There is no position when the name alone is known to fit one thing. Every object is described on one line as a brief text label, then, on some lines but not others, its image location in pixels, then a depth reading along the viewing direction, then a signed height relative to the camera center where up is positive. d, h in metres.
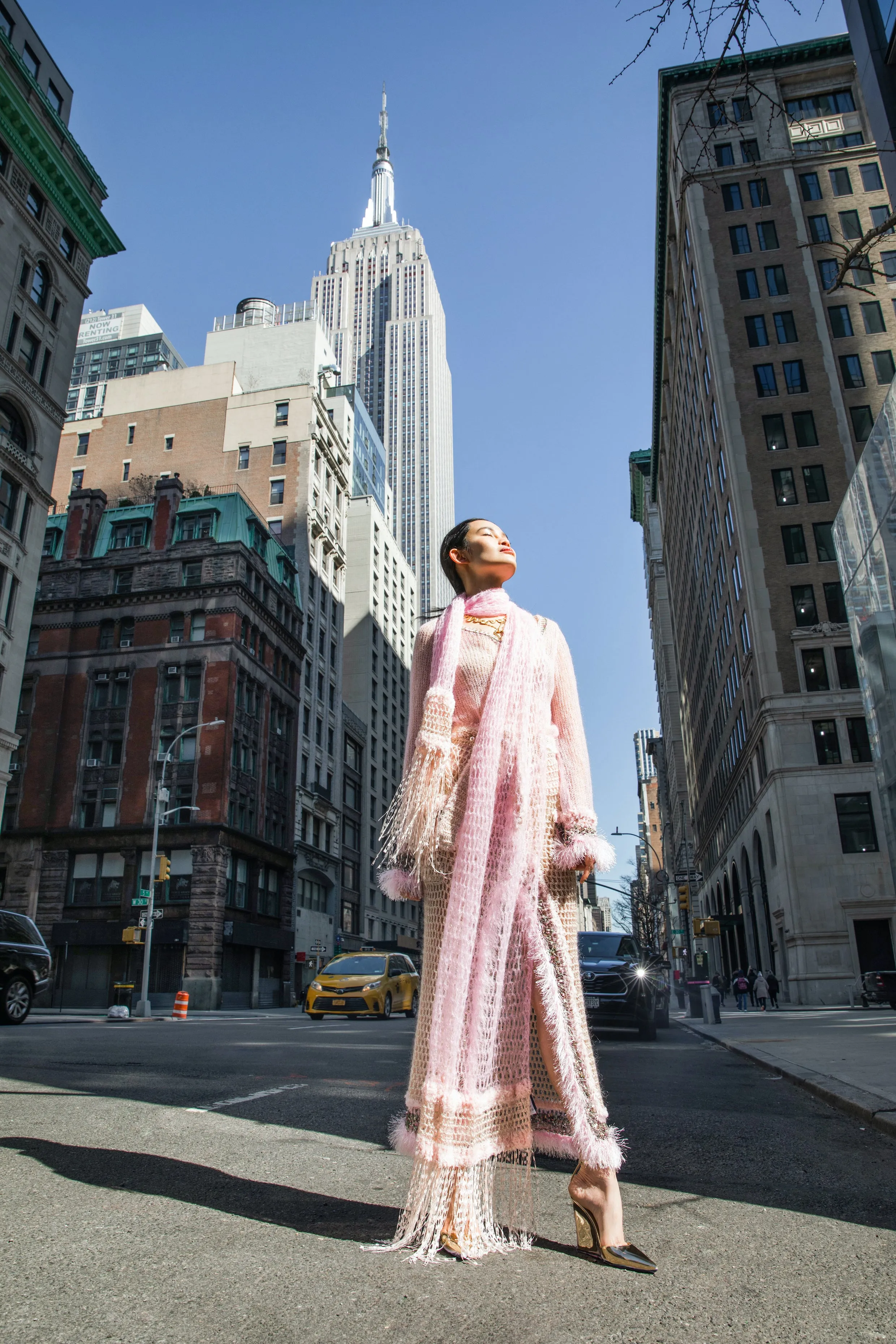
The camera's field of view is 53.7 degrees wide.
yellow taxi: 19.50 -0.10
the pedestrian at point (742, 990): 32.25 -0.49
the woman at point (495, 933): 2.69 +0.15
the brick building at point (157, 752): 38.97 +10.48
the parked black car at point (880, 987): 22.61 -0.31
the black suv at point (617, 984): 13.38 -0.09
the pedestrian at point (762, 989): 31.83 -0.45
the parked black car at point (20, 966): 12.62 +0.30
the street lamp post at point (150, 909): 26.70 +2.44
